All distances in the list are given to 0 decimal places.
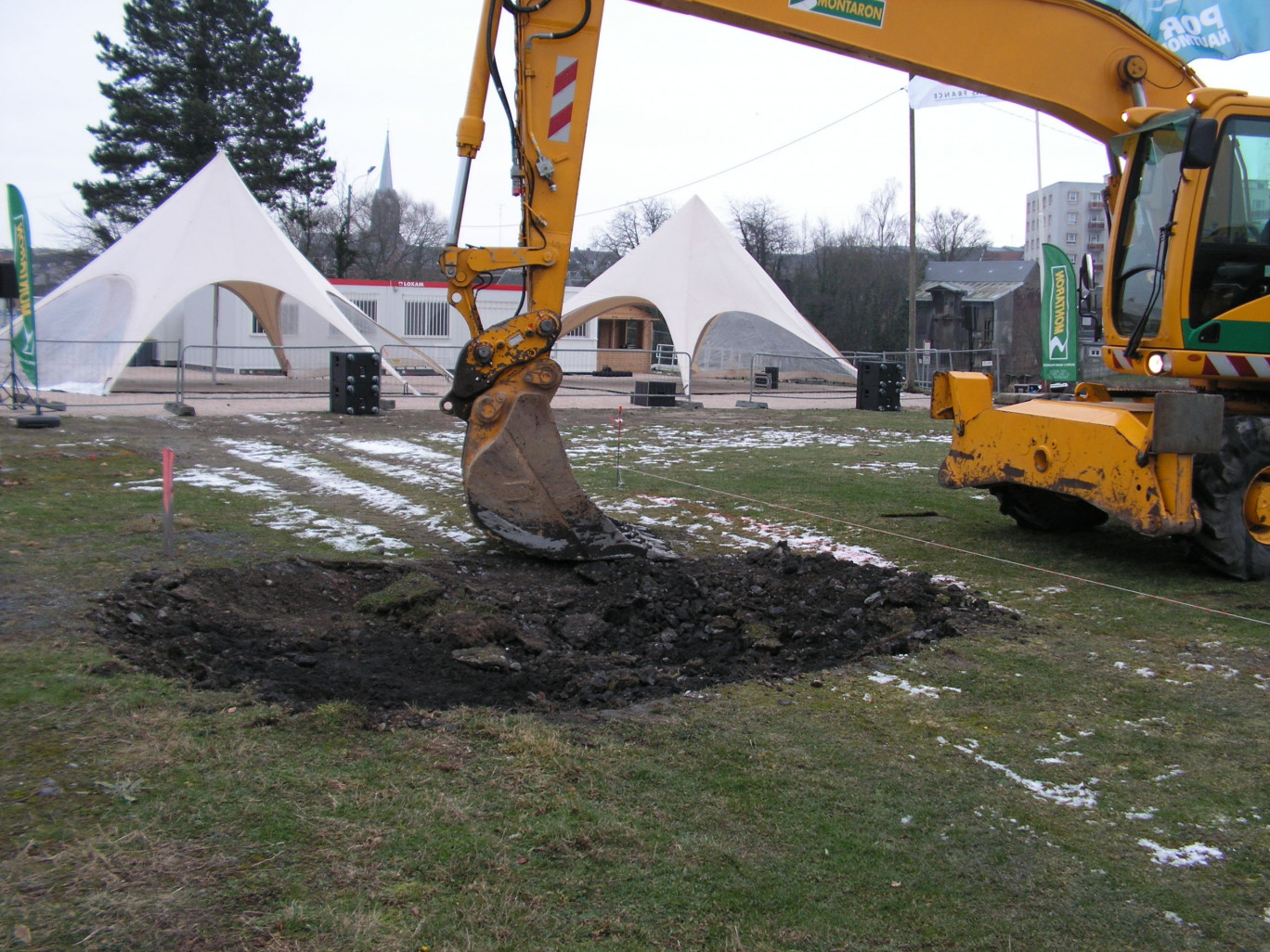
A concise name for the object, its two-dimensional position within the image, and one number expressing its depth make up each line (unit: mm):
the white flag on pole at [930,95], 23219
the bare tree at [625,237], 64875
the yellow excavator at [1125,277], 6586
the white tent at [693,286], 25438
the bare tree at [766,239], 58250
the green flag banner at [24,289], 15414
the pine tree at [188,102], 34312
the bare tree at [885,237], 61375
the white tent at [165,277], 19562
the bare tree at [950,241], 67562
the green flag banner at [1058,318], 19391
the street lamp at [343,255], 43716
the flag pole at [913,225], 28080
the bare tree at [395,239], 57519
